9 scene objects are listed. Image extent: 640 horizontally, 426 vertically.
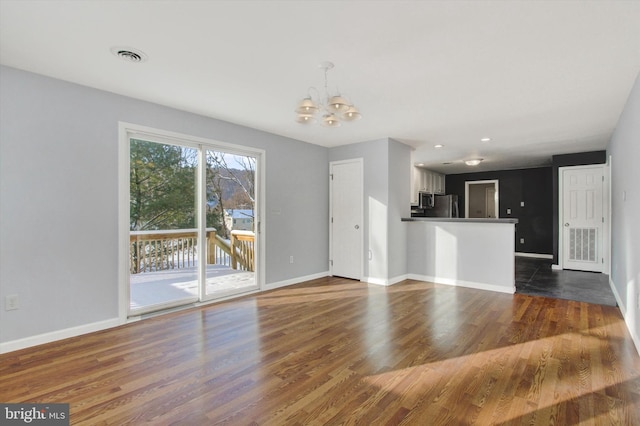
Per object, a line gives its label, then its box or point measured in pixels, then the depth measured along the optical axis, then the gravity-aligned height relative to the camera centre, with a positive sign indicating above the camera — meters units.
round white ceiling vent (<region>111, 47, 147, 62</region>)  2.36 +1.20
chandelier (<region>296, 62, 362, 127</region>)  2.50 +0.83
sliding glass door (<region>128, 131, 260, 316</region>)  3.56 -0.12
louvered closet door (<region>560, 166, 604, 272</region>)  5.96 -0.09
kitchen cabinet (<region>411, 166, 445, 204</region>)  7.68 +0.82
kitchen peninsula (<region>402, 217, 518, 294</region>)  4.62 -0.60
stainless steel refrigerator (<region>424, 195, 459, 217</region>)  8.57 +0.17
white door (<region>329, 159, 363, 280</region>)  5.39 -0.10
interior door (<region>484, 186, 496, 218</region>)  9.46 +0.40
